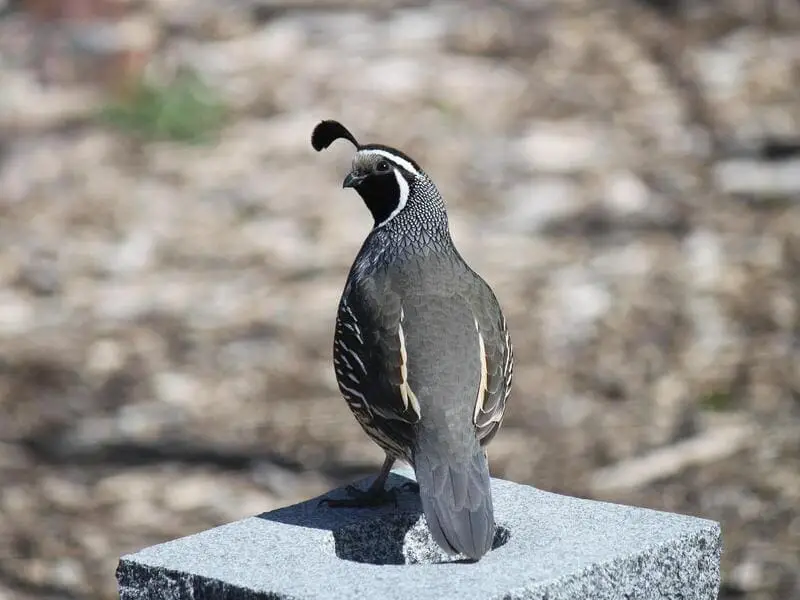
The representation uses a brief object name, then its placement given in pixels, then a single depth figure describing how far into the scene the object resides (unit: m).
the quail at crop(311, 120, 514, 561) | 7.93
